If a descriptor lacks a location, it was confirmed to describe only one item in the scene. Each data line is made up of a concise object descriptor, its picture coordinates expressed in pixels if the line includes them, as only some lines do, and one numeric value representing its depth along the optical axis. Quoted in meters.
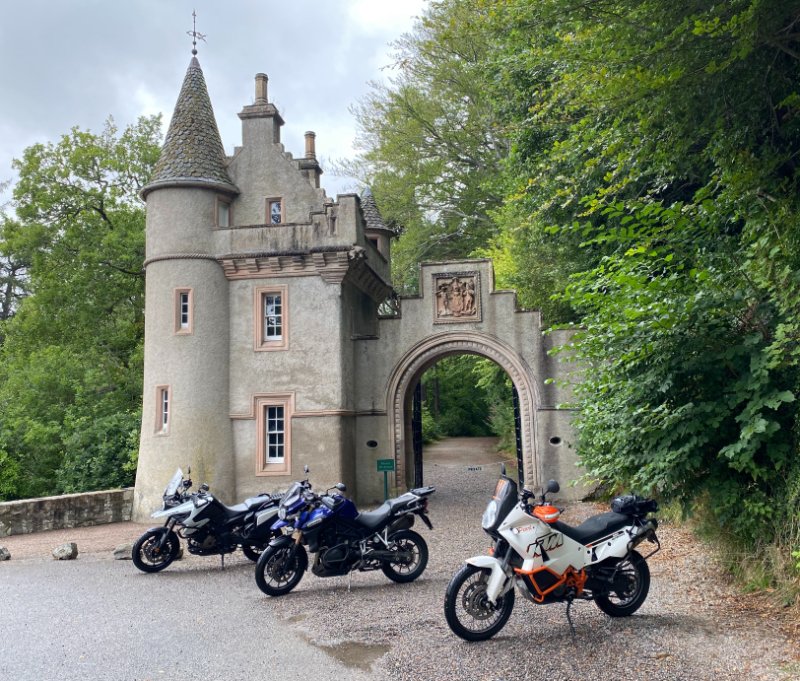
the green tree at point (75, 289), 23.58
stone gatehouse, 16.36
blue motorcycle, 8.36
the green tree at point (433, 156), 26.98
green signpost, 16.66
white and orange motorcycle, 6.19
